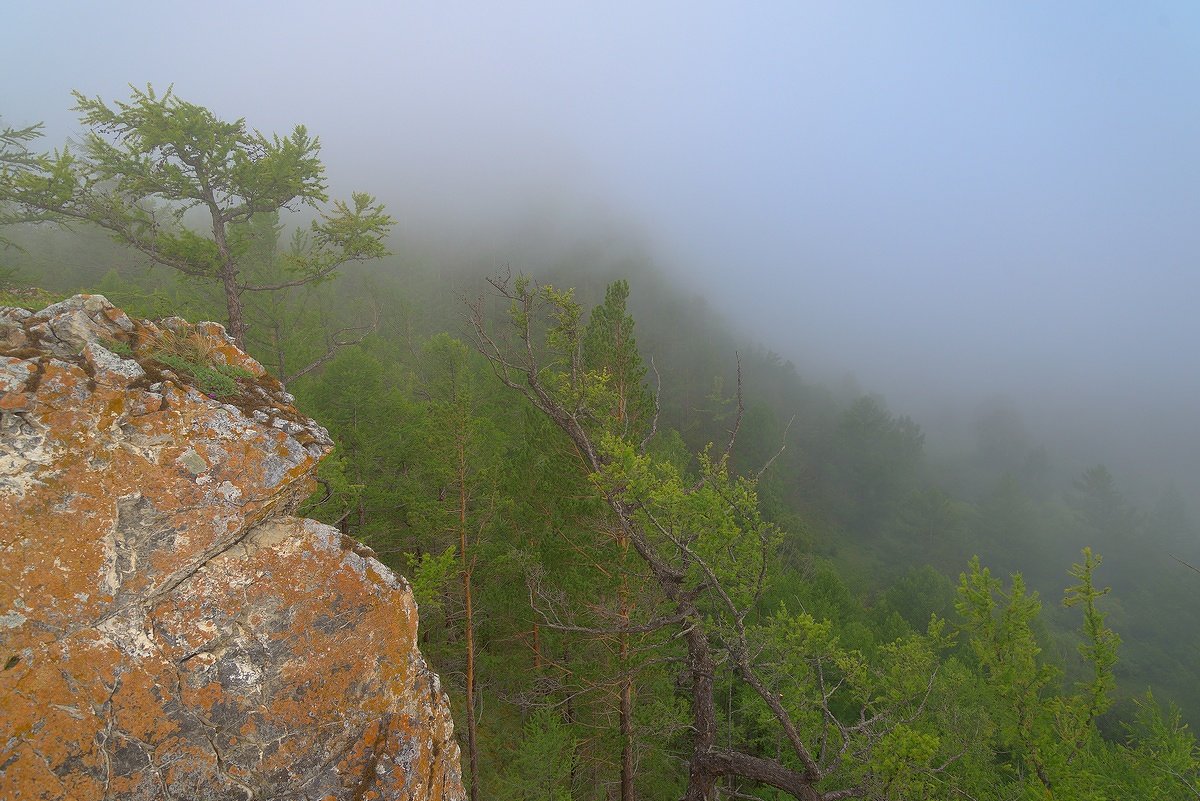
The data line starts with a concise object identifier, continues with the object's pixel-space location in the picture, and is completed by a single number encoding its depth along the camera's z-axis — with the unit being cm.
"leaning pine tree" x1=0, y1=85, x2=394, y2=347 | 941
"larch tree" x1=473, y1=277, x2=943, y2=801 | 681
